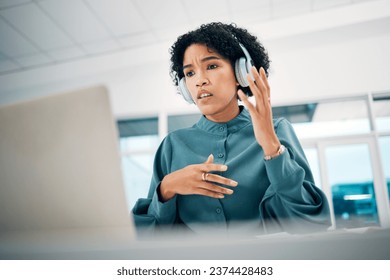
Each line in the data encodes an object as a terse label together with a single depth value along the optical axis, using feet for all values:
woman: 3.03
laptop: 1.63
